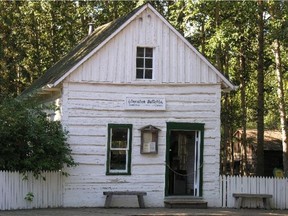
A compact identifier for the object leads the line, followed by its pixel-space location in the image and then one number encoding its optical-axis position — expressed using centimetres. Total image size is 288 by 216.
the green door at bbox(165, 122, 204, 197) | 1841
